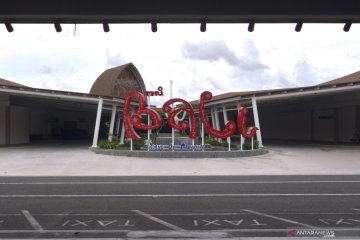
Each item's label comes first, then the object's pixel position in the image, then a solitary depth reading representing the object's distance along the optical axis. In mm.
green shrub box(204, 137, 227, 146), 35469
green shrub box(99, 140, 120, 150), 30456
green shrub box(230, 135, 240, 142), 40838
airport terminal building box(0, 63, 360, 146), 32125
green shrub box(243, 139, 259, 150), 30148
